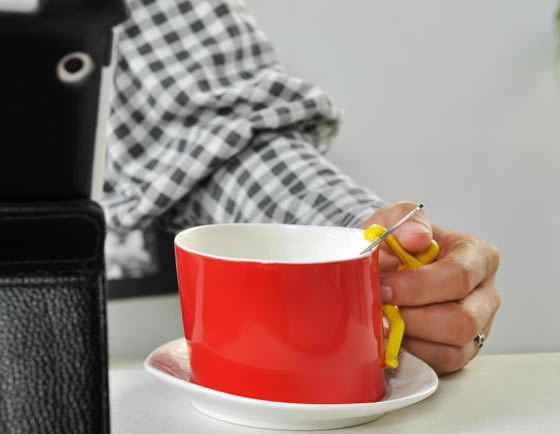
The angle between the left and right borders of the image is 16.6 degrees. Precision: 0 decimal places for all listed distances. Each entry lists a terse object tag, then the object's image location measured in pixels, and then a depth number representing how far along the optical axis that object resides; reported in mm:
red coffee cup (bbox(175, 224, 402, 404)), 837
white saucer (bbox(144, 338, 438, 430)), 838
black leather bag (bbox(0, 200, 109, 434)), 730
